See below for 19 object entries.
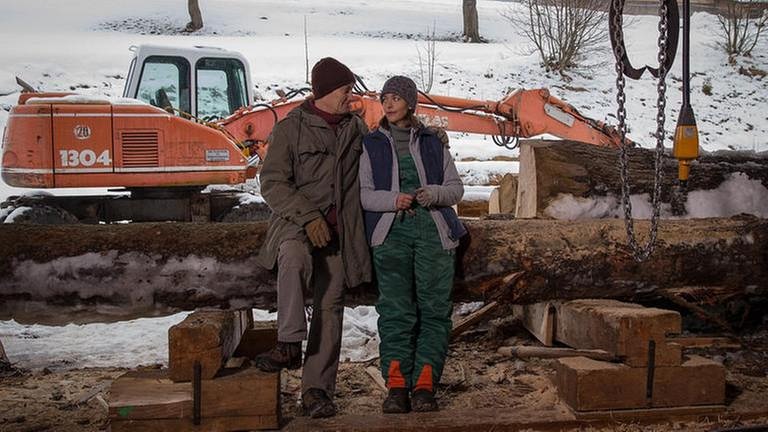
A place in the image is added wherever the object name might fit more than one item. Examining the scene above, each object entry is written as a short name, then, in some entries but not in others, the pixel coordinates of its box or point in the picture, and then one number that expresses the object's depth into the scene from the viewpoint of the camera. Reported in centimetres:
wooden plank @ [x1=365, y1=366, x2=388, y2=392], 525
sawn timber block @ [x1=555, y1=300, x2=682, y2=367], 445
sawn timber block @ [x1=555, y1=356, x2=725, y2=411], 437
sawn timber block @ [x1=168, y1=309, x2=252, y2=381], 414
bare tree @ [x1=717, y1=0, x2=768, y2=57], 2353
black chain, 430
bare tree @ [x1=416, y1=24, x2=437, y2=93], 2034
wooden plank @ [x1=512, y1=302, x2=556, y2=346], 553
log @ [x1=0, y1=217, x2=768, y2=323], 473
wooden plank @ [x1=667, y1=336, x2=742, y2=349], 563
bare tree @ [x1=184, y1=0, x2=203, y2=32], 2534
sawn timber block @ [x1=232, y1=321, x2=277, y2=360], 534
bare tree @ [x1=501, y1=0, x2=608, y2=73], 2202
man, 424
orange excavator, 841
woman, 438
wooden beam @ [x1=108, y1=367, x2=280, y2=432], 406
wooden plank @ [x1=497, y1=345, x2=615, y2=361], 469
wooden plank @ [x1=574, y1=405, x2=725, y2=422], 436
